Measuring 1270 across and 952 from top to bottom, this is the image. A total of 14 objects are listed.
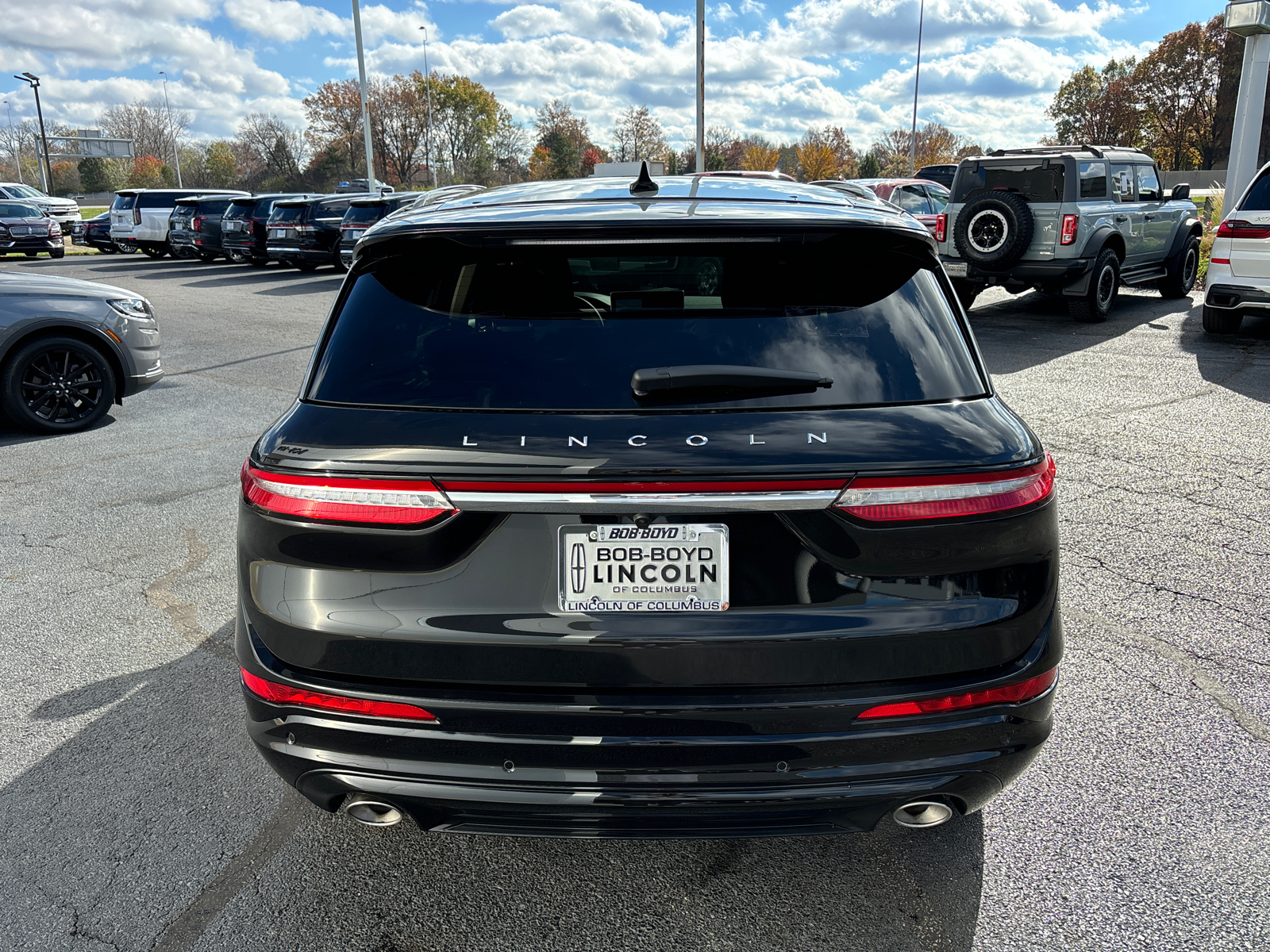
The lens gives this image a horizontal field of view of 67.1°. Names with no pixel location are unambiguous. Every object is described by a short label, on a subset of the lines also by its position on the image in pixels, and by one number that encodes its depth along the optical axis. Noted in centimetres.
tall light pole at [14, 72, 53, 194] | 5968
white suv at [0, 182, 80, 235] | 3550
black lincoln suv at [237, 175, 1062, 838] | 196
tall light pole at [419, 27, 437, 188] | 8144
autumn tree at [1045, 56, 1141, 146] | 7631
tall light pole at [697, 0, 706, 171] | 2754
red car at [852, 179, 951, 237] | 1694
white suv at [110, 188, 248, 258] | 2919
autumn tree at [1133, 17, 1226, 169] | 7225
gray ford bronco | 1172
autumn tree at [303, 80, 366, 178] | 8350
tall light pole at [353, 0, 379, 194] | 3658
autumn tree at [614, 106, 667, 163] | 8175
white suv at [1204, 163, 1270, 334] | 968
